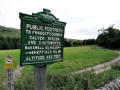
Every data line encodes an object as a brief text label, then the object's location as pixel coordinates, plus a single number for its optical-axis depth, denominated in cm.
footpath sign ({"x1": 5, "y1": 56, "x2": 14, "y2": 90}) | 142
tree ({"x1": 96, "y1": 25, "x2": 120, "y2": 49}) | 2985
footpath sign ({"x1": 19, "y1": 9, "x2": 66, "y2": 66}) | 134
